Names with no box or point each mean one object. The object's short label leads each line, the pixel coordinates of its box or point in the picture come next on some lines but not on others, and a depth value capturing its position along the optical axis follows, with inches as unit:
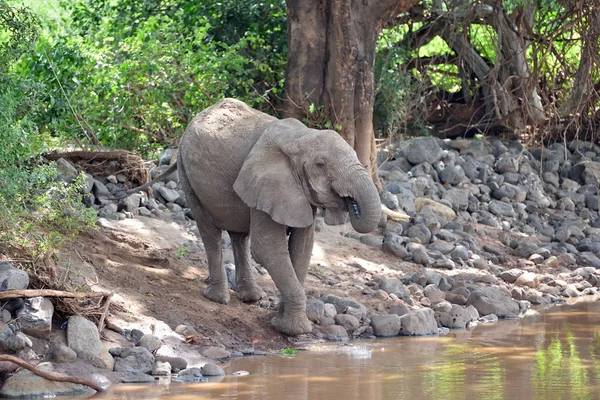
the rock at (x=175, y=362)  614.2
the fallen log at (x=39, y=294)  587.5
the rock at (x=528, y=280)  942.4
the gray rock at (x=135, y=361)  598.9
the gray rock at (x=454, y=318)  784.9
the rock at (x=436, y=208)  1126.4
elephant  652.1
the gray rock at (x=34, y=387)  545.6
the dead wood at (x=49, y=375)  541.3
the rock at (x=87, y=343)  593.3
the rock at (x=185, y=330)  666.2
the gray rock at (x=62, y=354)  581.6
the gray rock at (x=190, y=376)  594.9
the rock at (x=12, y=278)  599.2
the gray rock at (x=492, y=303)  833.5
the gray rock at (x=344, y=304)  765.3
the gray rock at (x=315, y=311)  732.7
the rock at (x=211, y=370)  604.4
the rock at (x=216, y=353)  646.5
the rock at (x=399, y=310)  774.5
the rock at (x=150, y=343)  628.4
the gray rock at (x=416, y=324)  745.0
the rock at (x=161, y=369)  601.3
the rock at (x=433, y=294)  837.8
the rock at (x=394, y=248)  983.0
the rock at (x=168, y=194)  970.7
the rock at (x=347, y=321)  742.5
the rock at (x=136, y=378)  586.2
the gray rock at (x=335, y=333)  719.7
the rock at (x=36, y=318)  593.6
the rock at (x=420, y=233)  1037.8
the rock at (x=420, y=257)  972.6
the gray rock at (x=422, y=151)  1240.2
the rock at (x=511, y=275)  957.8
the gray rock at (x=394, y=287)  835.4
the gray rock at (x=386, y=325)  741.9
